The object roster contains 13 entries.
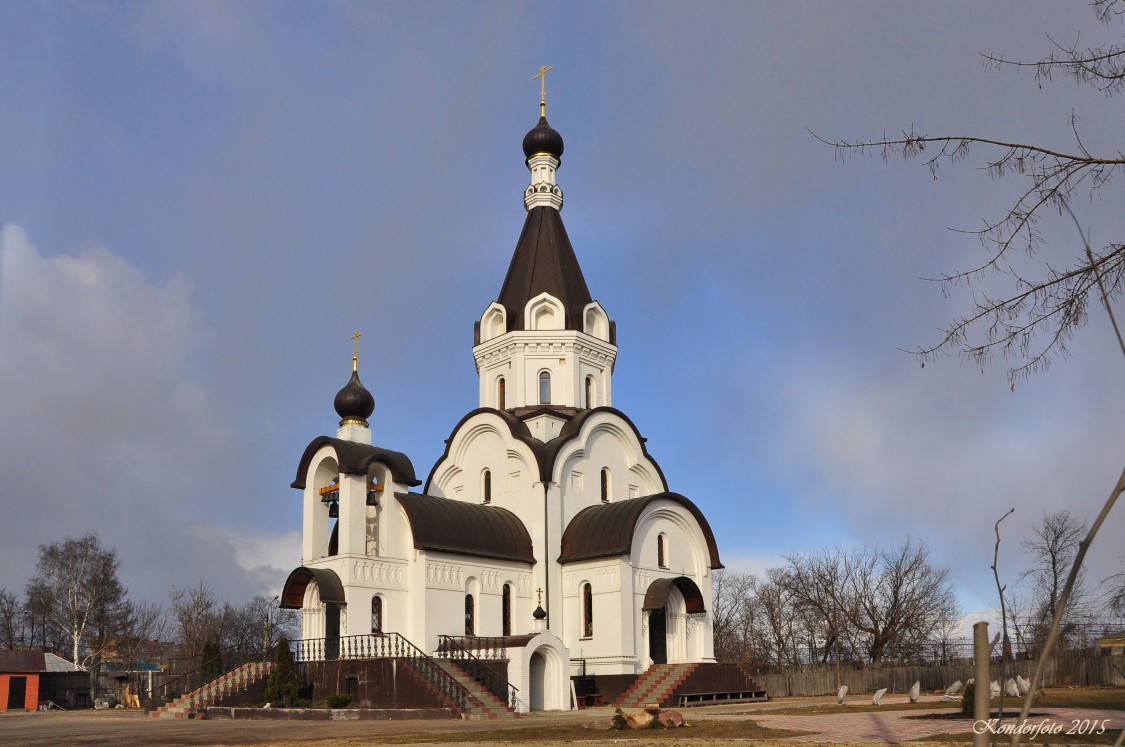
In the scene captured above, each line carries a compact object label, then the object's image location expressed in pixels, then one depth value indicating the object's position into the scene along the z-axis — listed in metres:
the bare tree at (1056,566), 36.47
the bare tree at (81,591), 46.25
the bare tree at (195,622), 52.46
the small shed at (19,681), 34.06
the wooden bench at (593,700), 25.89
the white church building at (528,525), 25.67
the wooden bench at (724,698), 25.30
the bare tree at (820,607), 41.44
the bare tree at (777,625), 49.12
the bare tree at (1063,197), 4.33
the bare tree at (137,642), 50.78
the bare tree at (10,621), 63.44
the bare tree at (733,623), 52.28
